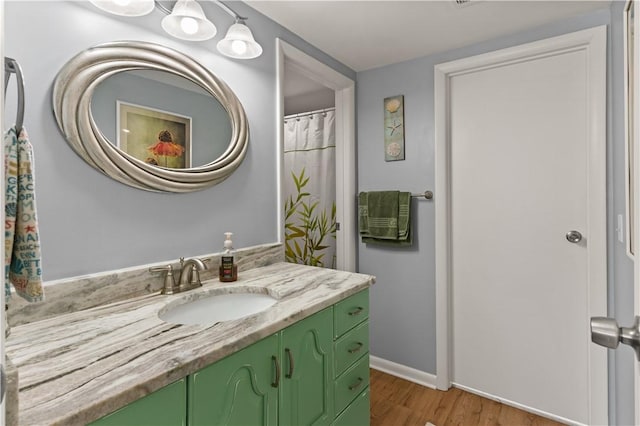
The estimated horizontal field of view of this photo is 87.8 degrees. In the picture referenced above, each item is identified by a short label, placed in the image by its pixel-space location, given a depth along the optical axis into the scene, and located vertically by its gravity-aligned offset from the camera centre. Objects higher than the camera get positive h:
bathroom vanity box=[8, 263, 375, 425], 0.65 -0.34
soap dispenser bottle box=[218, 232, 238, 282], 1.39 -0.24
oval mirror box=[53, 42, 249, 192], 1.07 +0.36
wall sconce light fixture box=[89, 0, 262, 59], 1.07 +0.69
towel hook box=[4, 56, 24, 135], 0.51 +0.20
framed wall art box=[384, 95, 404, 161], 2.29 +0.56
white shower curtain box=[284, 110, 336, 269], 2.81 +0.18
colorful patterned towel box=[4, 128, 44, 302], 0.55 -0.02
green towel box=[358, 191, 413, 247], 2.22 -0.06
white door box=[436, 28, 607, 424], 1.75 -0.10
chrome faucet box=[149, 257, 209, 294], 1.23 -0.25
